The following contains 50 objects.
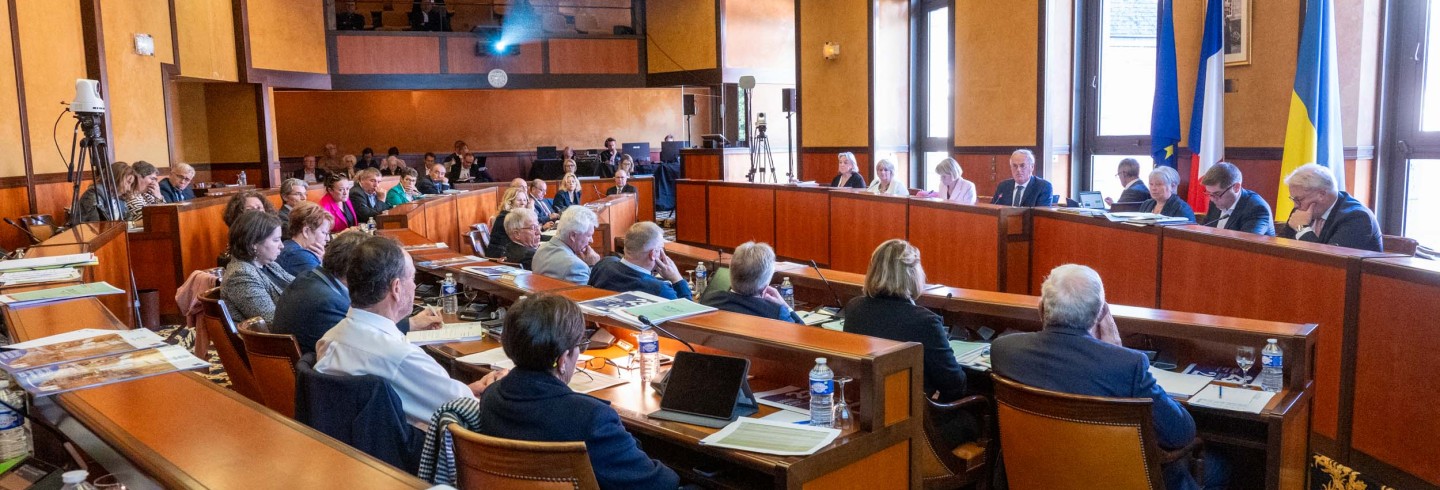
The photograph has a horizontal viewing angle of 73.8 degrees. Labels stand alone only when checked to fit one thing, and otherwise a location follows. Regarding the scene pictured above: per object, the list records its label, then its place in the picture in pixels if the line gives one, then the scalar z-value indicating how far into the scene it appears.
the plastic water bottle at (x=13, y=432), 2.41
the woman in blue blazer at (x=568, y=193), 11.11
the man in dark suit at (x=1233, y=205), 5.55
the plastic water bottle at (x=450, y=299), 4.73
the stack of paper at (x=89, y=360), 2.40
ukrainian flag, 6.29
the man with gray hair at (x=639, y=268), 4.38
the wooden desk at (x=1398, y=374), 3.51
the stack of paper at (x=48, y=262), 4.35
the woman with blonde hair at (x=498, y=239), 7.82
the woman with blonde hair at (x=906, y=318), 3.27
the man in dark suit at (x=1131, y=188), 7.00
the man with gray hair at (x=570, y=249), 5.12
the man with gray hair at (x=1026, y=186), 7.80
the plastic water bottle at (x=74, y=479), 1.60
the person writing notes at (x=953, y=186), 8.55
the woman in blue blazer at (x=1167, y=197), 6.39
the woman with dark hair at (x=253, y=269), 4.22
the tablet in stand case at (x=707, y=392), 2.80
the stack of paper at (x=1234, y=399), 3.06
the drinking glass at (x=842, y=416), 2.72
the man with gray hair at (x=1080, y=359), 2.78
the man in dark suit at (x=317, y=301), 3.43
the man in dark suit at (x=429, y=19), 16.20
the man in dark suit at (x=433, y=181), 12.00
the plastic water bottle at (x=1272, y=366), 3.21
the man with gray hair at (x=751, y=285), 3.62
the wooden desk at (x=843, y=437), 2.52
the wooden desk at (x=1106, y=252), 5.47
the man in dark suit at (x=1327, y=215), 4.57
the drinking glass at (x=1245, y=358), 3.35
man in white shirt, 2.70
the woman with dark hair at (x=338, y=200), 8.44
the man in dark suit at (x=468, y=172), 15.69
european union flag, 7.76
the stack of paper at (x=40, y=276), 3.97
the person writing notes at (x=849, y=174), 9.94
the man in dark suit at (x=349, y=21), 15.38
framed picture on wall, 7.23
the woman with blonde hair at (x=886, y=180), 9.01
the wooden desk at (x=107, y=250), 5.05
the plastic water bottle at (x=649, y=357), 3.28
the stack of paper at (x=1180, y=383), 3.26
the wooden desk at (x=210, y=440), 1.72
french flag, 7.29
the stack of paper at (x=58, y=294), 3.56
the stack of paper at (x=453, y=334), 3.87
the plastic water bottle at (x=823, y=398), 2.68
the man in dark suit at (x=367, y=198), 9.15
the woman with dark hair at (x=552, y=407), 2.23
